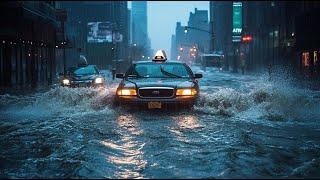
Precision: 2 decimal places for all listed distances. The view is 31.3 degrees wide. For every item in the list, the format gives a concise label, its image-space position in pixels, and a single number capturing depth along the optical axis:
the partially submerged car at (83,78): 28.47
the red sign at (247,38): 72.07
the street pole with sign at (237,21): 99.43
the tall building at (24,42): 34.56
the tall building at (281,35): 44.34
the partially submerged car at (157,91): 14.54
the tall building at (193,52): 153.50
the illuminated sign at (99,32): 122.25
